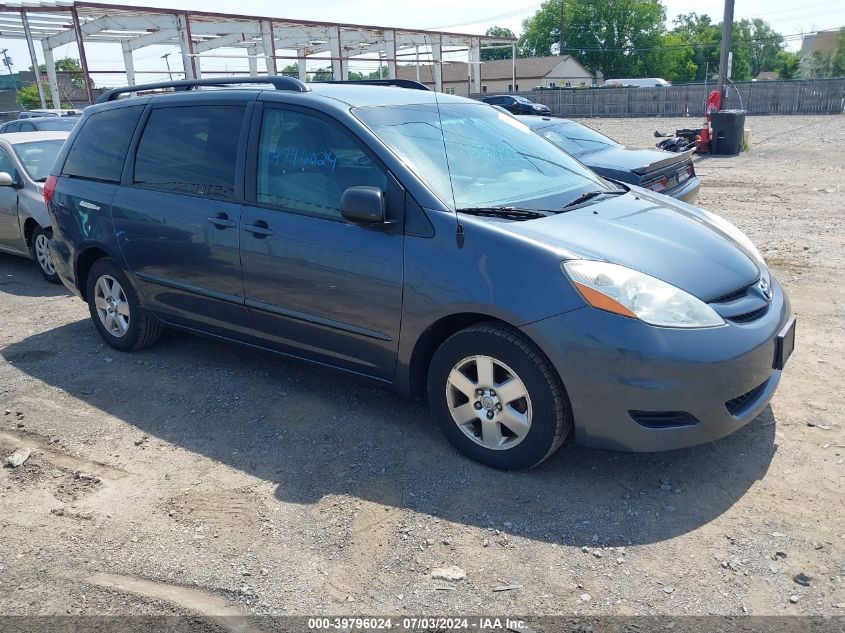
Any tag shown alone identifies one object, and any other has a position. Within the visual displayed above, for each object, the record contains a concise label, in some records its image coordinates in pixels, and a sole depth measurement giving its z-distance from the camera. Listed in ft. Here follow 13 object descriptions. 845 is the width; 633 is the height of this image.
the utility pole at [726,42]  57.16
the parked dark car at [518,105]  109.45
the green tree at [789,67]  270.05
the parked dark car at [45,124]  41.58
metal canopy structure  69.51
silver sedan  25.63
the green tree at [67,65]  221.78
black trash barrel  56.80
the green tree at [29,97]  135.85
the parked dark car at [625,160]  25.32
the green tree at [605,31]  271.69
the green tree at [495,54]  309.01
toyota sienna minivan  10.57
